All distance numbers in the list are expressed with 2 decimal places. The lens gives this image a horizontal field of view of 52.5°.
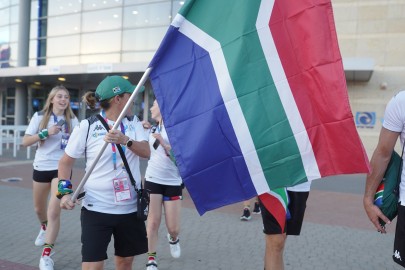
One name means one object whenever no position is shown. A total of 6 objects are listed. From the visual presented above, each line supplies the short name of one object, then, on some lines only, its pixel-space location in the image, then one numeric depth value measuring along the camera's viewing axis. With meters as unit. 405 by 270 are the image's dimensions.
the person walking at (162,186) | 4.64
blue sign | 14.85
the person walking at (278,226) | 3.49
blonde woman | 4.84
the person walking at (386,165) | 2.57
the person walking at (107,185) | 3.06
